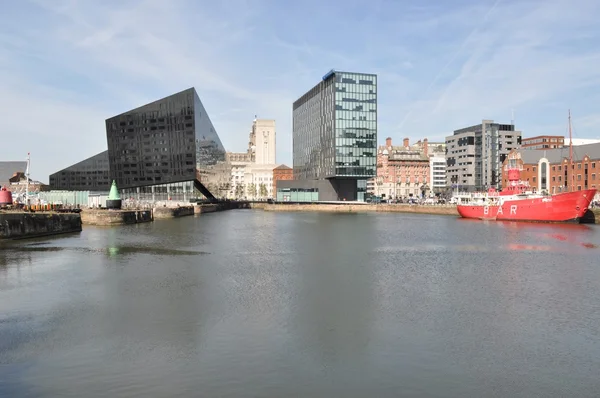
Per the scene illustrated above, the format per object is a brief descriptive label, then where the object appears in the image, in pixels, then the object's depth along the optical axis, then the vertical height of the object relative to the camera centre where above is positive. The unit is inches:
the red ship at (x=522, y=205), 2962.6 -147.7
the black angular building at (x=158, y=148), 4520.2 +387.9
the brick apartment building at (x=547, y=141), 7066.9 +616.3
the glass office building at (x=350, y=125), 5329.7 +673.9
